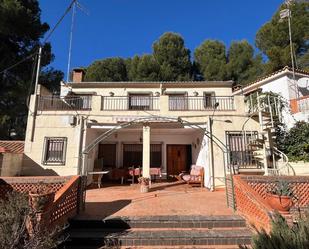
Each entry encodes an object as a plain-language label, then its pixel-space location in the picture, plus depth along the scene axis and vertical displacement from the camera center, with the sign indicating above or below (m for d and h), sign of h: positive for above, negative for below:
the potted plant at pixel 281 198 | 5.19 -0.81
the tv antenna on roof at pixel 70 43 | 13.39 +7.57
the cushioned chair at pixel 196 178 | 11.17 -0.73
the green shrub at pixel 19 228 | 3.59 -1.12
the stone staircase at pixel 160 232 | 4.99 -1.63
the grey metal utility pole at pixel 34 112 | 10.67 +2.42
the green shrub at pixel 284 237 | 3.19 -1.10
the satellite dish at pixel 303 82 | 13.34 +4.85
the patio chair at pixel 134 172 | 11.78 -0.49
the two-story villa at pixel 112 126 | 10.52 +1.80
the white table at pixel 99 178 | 10.89 -0.76
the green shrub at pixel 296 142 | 9.99 +1.03
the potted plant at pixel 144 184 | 9.52 -0.90
